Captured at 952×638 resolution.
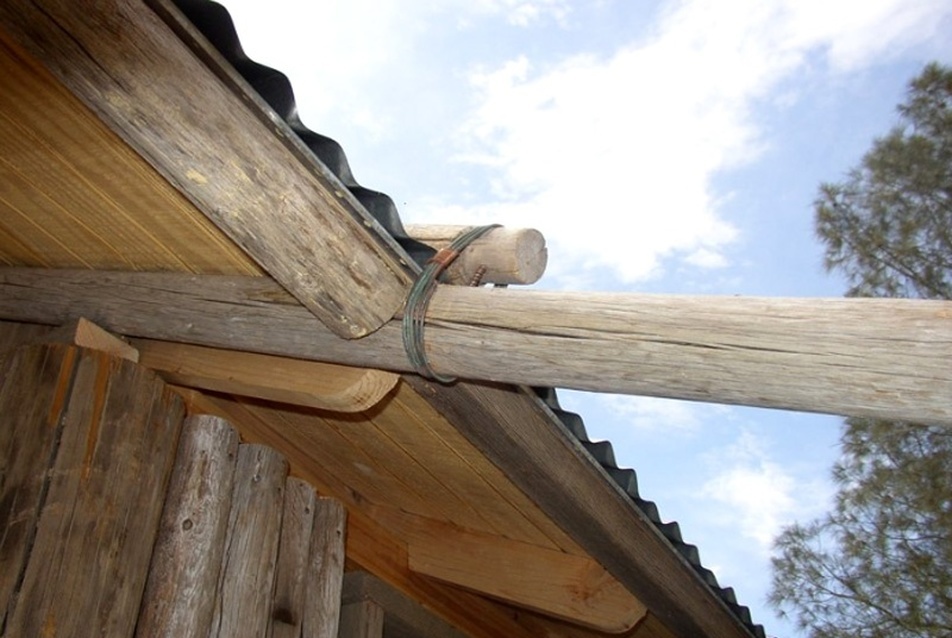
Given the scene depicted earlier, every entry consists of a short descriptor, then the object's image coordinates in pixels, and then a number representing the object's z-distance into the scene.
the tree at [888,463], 6.75
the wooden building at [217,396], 1.77
